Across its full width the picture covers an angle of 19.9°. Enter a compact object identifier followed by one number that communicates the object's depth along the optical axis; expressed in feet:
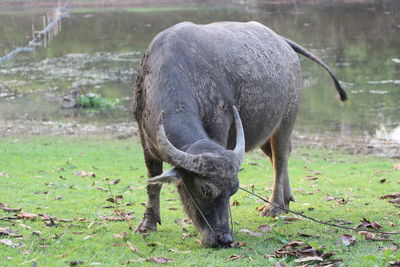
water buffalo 31.75
